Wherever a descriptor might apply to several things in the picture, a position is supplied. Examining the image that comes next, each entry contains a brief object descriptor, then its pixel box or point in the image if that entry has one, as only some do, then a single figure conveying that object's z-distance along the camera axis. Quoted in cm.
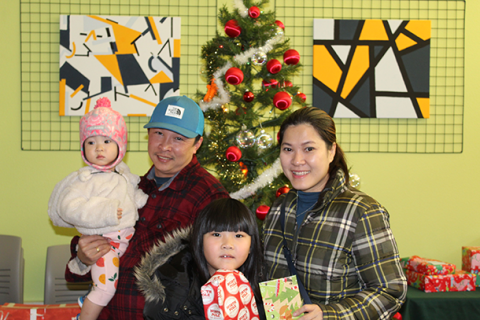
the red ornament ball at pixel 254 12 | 246
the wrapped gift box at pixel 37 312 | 212
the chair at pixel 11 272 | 273
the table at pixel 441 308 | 254
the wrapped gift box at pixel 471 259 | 287
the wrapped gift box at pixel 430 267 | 271
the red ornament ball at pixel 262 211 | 241
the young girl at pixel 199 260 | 141
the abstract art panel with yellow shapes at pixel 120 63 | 328
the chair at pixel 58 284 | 273
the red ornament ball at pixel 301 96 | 262
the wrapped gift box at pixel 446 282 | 266
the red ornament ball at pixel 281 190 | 251
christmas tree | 251
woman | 134
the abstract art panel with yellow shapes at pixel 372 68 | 332
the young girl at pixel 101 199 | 174
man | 176
